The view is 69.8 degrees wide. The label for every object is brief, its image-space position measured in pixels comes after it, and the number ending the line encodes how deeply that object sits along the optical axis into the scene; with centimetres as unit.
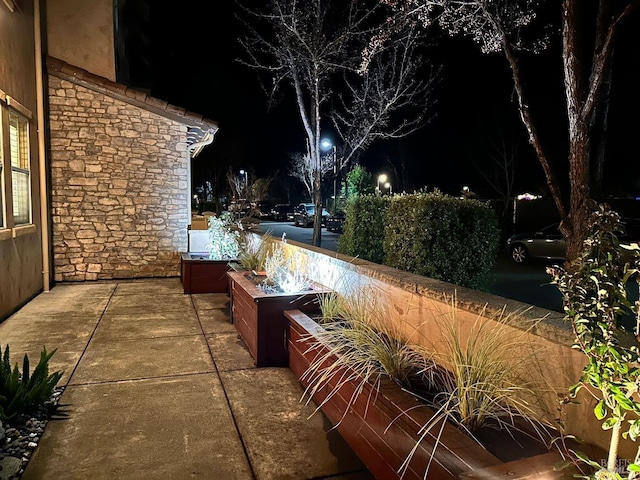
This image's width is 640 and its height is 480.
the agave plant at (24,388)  316
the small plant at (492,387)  229
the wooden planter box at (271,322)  423
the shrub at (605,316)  152
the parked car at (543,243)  1231
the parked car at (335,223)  2433
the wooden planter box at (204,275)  775
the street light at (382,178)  3052
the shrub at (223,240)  815
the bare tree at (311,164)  1239
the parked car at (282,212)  3518
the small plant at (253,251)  634
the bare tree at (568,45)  523
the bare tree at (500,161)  2144
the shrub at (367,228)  716
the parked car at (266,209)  3817
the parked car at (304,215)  2840
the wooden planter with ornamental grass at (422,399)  211
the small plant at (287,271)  489
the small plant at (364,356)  279
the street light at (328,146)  1631
